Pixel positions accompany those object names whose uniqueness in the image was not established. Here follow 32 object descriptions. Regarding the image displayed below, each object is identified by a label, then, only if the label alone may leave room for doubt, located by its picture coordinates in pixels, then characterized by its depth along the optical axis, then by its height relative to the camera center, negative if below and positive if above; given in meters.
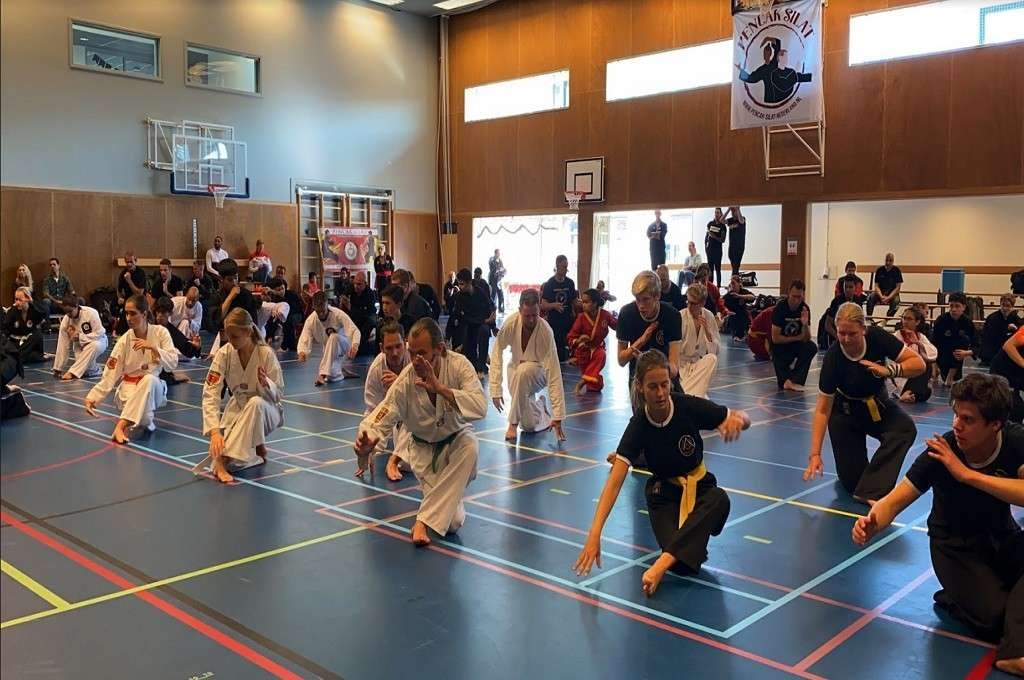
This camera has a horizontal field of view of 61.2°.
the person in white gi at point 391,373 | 6.31 -0.89
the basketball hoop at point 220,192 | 21.03 +1.73
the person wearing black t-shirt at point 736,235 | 19.75 +0.64
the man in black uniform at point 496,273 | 24.81 -0.28
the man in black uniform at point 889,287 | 16.80 -0.47
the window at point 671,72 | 19.86 +4.59
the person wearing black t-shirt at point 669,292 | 11.88 -0.44
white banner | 16.61 +3.90
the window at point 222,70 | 20.89 +4.77
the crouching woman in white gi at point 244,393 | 6.90 -1.06
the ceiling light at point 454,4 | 24.29 +7.29
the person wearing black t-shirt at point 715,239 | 19.62 +0.54
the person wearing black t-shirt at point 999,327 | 11.12 -0.84
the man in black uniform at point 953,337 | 11.86 -1.03
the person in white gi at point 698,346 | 9.03 -0.89
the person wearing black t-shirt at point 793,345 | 11.91 -1.14
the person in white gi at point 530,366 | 8.36 -1.02
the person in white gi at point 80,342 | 12.22 -1.12
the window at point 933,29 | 16.02 +4.52
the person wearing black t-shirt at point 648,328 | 7.32 -0.56
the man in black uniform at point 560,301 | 14.47 -0.64
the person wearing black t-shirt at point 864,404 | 5.98 -1.01
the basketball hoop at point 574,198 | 22.58 +1.68
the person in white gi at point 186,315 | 15.19 -0.91
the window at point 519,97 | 23.25 +4.65
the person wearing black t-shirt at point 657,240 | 21.03 +0.56
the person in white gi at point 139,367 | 8.35 -1.03
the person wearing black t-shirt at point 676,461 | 4.46 -1.08
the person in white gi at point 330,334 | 12.22 -1.02
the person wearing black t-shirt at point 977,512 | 3.71 -1.16
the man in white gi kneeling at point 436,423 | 5.29 -1.02
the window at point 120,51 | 19.34 +4.86
